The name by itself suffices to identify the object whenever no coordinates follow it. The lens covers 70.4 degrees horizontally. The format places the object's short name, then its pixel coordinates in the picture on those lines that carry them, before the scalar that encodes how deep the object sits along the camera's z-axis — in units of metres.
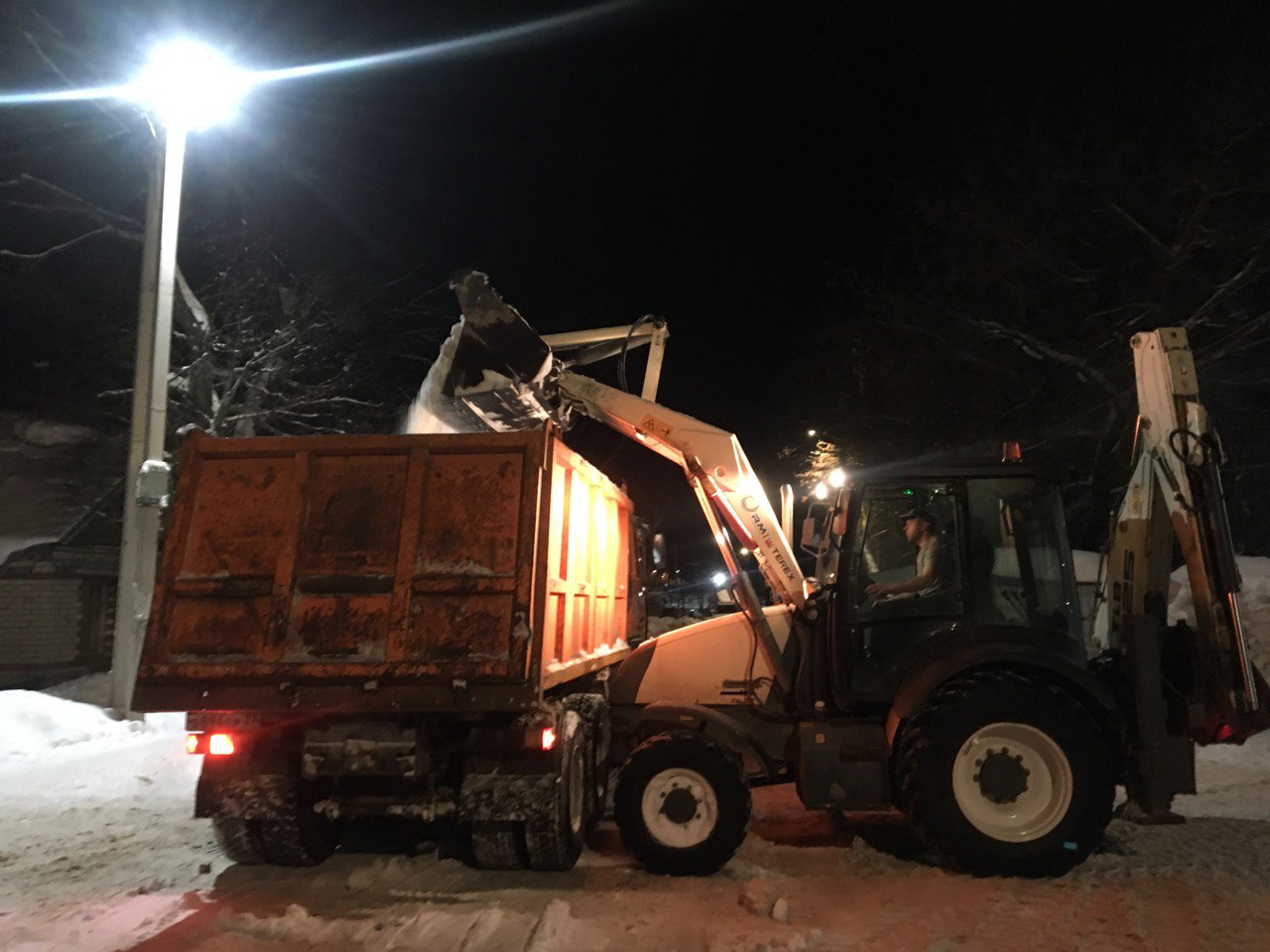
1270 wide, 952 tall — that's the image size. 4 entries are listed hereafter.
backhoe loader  5.59
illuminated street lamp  10.50
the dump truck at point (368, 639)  4.93
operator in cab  6.13
